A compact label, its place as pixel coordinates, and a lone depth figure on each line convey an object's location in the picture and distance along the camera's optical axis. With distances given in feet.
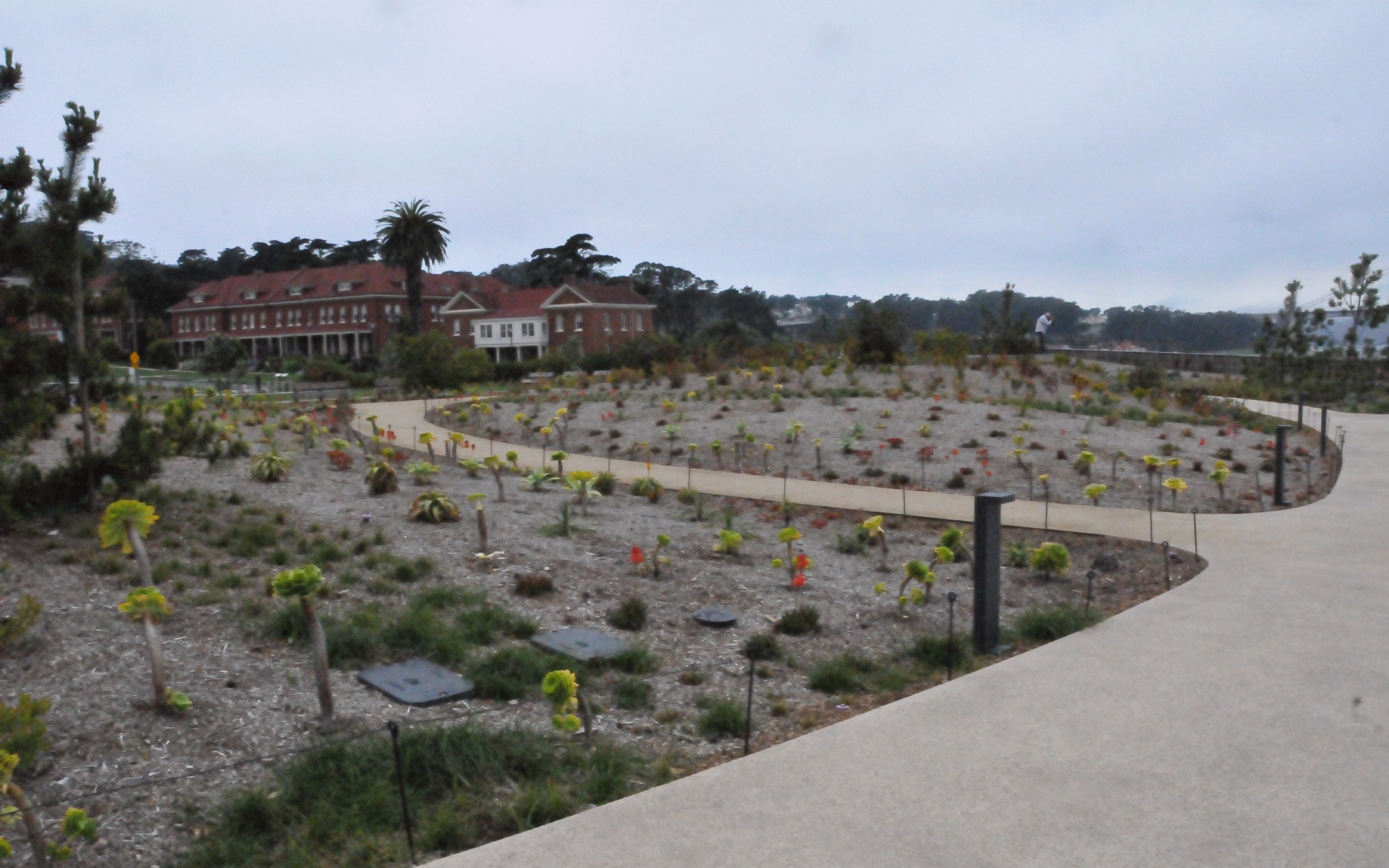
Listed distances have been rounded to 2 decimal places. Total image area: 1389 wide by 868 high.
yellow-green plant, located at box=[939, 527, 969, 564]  27.68
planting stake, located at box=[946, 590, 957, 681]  19.42
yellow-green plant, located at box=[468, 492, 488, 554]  26.21
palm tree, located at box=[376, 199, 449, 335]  182.29
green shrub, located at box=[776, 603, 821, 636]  22.36
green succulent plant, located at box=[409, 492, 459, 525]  29.58
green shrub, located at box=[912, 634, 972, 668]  20.81
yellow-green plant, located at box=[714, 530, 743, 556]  27.91
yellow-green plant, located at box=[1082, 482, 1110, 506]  33.06
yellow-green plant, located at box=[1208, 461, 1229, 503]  36.65
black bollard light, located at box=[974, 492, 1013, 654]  21.27
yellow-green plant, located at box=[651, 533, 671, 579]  25.53
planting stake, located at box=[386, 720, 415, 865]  12.88
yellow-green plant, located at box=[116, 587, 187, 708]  15.96
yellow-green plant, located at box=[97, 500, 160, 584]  18.12
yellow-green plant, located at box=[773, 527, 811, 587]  23.21
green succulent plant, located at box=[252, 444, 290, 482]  33.96
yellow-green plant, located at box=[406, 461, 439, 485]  34.27
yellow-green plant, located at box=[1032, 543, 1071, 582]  27.02
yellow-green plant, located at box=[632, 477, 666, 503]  37.76
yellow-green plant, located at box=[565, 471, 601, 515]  32.63
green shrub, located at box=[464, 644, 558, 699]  17.98
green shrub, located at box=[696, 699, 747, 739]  17.01
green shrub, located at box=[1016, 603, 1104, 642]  22.21
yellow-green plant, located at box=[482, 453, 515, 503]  34.04
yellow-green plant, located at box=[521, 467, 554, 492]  36.78
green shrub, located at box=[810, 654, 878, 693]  19.25
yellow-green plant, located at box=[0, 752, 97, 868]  11.94
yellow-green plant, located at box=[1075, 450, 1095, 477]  38.70
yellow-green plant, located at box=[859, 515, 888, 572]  26.96
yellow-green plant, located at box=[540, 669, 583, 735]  15.23
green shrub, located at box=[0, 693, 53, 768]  12.56
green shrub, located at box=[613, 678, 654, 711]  17.99
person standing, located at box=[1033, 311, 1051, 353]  101.55
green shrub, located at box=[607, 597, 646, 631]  21.99
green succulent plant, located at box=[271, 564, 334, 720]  16.17
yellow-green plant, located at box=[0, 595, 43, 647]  16.34
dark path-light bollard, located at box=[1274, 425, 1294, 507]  37.76
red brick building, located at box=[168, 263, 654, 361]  203.41
